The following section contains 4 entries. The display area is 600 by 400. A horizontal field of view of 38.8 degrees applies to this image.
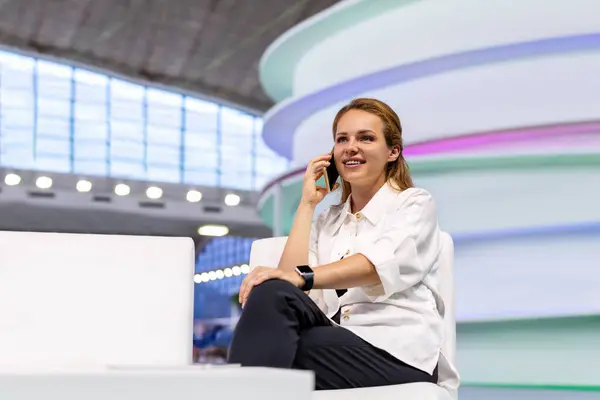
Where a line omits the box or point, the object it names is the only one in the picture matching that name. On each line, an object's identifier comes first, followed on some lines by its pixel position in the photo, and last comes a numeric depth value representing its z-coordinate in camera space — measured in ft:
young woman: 7.64
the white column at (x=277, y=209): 26.03
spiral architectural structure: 18.47
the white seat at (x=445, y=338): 7.78
